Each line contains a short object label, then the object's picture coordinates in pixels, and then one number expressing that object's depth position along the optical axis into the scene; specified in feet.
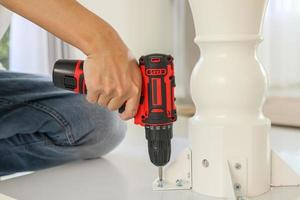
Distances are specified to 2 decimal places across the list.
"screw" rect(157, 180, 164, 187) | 2.68
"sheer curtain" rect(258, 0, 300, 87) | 5.78
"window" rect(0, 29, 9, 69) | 7.74
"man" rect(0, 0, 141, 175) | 3.53
